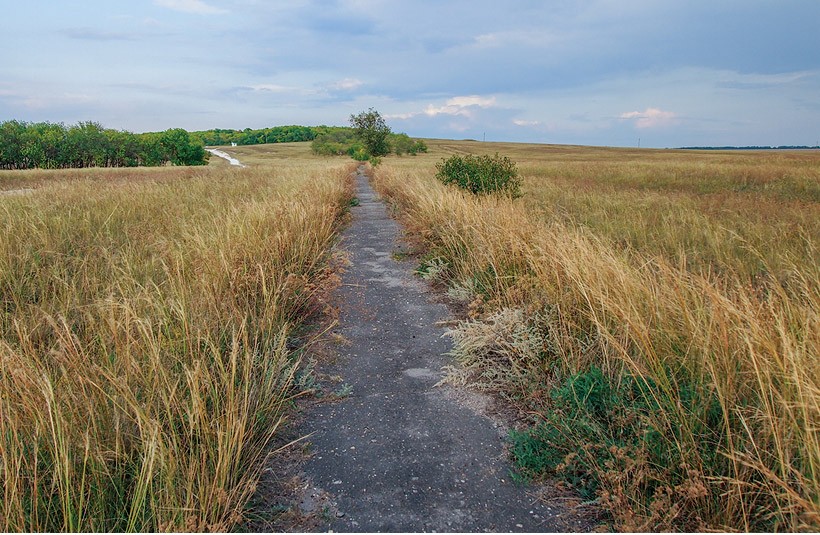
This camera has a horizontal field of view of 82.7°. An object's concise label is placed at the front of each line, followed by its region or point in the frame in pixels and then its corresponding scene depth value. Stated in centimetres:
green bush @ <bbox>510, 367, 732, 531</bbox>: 199
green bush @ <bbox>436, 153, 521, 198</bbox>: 1111
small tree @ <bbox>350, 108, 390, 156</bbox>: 6881
